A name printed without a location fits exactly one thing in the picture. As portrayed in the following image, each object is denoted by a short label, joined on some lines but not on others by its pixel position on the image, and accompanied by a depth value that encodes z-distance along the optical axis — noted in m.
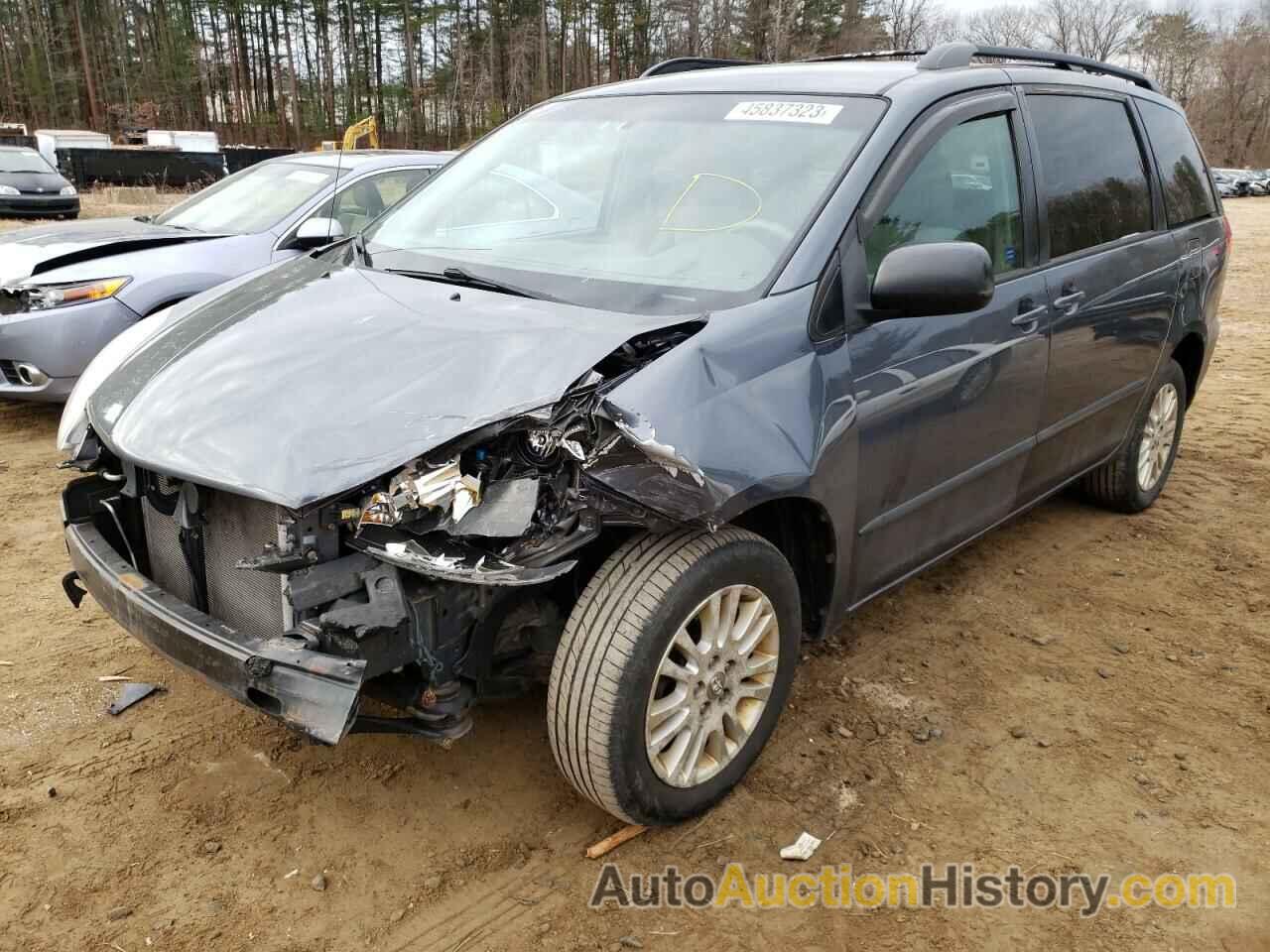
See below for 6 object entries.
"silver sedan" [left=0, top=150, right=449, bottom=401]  5.31
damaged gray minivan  2.19
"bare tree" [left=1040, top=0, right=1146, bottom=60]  64.56
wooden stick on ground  2.53
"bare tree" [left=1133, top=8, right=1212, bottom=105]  63.56
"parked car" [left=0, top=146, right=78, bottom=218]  17.03
